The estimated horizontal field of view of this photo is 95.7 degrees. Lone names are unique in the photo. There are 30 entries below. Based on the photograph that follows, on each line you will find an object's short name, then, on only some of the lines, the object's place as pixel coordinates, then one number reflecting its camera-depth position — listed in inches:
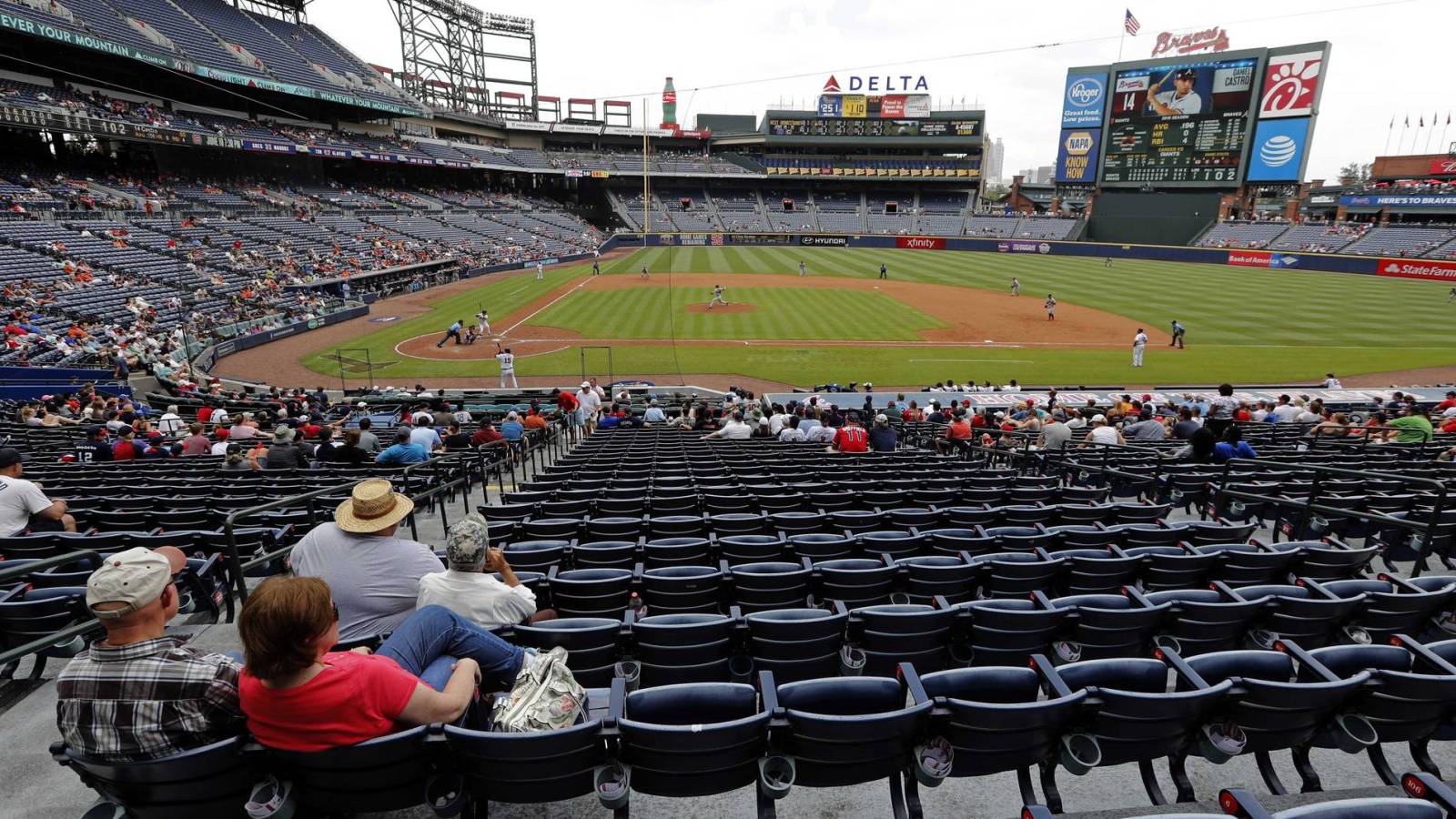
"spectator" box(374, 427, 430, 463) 393.4
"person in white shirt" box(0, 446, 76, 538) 248.7
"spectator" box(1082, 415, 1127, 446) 482.9
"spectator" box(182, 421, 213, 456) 483.8
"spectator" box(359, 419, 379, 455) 447.2
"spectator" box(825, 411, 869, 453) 476.1
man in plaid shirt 106.0
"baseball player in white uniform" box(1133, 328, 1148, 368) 1011.9
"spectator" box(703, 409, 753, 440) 572.4
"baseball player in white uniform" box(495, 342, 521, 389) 937.5
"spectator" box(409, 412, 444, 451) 447.2
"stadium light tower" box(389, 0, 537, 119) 3228.3
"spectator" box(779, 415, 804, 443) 542.3
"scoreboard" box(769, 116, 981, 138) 3479.3
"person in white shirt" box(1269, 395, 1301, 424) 625.2
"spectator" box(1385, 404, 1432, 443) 473.4
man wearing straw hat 158.6
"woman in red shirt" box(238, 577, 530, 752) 99.2
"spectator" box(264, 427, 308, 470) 405.4
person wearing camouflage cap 148.6
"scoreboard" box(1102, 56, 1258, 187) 2623.0
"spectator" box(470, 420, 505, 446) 463.8
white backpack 116.8
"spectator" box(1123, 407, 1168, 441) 540.7
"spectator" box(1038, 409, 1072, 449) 495.2
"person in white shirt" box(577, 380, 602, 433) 748.6
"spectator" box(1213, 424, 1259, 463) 420.8
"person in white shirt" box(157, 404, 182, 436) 606.2
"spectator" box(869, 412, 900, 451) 498.9
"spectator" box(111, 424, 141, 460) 467.5
